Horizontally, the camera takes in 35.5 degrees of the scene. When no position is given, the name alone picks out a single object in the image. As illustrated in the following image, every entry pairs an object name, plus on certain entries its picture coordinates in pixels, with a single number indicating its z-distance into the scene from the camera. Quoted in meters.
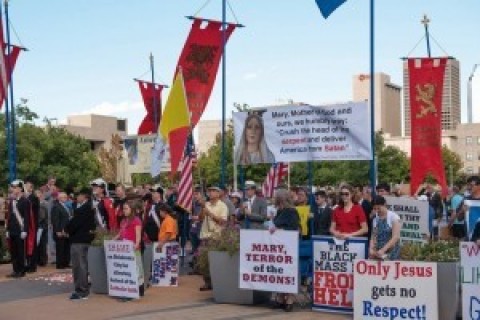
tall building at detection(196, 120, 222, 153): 145.02
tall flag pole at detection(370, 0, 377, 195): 11.27
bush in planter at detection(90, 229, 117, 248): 13.01
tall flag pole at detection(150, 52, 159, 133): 25.69
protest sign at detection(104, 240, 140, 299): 12.19
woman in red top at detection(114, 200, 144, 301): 12.26
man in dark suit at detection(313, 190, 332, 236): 13.52
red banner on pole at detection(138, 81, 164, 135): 26.09
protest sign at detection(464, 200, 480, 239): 9.76
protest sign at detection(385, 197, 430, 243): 11.94
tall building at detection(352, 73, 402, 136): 183.25
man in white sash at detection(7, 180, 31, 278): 15.56
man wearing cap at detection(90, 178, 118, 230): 15.33
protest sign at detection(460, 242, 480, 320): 9.32
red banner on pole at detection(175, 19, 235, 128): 18.28
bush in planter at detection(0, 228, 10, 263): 18.62
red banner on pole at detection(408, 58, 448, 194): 15.53
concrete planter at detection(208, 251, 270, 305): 11.49
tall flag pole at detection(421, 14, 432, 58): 20.56
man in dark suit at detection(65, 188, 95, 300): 12.55
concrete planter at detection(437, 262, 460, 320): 9.36
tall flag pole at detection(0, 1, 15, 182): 19.31
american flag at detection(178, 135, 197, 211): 14.25
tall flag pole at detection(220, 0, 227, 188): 18.43
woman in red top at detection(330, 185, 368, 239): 10.88
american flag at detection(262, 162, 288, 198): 19.75
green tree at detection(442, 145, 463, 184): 101.19
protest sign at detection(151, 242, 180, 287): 13.75
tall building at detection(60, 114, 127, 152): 115.97
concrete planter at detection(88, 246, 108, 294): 13.03
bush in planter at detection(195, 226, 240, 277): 11.59
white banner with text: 11.31
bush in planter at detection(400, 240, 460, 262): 9.55
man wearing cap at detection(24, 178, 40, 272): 15.94
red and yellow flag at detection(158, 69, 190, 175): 15.70
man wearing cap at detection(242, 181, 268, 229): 13.27
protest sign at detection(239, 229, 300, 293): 10.86
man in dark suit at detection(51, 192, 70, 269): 17.39
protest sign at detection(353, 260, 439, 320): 9.38
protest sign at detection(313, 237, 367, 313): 10.48
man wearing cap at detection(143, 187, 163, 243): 14.23
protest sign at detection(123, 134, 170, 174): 22.16
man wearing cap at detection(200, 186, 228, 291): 13.29
